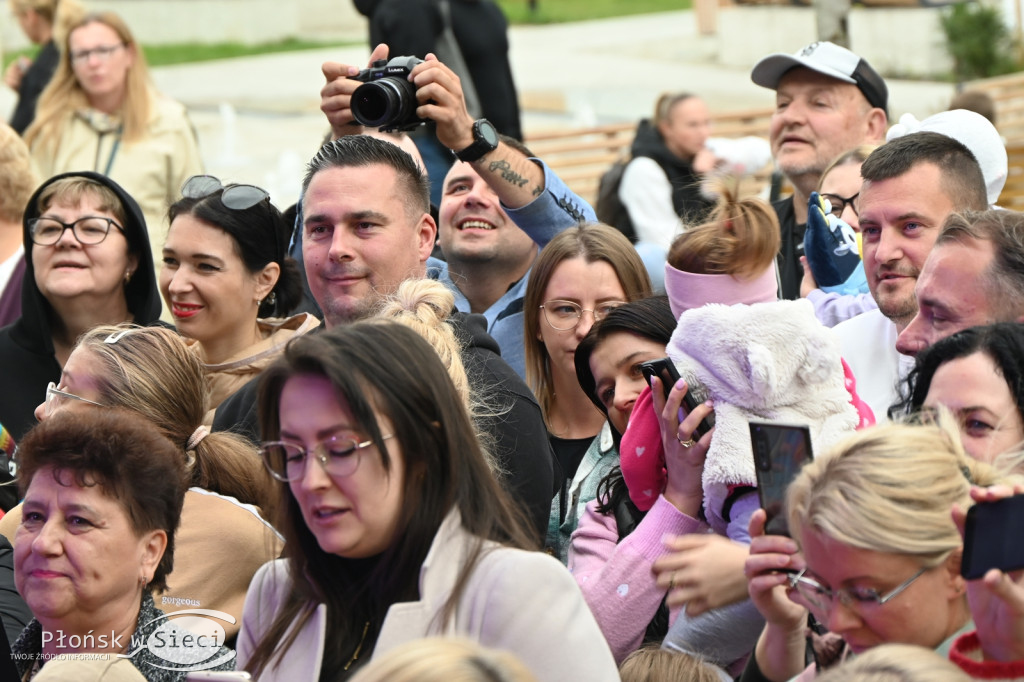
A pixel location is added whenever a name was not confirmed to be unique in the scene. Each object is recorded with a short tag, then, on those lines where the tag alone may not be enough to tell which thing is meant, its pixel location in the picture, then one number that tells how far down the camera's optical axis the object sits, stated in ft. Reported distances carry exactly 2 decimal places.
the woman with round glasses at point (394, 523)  16.79
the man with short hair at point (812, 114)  37.55
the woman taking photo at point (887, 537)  15.90
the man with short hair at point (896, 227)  25.98
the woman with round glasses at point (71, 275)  33.99
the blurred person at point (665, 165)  55.11
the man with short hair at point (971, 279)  22.08
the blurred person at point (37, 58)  59.52
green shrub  128.88
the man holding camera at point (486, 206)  29.35
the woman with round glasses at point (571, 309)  29.01
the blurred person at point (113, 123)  46.93
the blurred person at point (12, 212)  40.04
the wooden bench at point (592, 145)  82.79
